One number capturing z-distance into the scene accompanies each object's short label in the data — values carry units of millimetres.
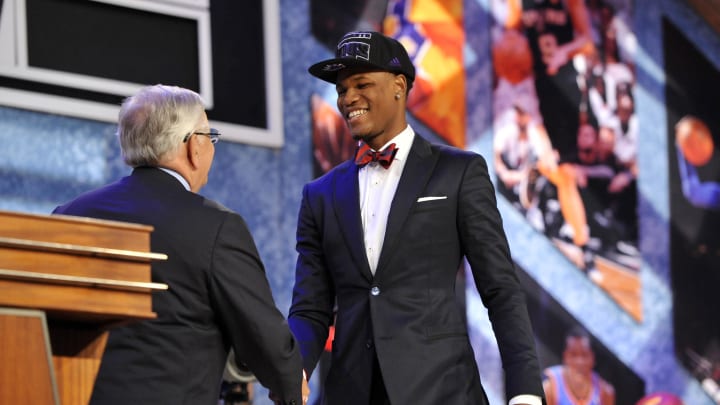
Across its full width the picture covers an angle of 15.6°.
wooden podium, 5334
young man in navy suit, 6281
